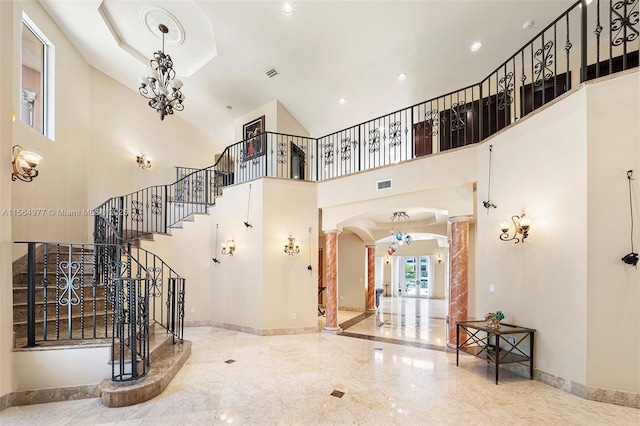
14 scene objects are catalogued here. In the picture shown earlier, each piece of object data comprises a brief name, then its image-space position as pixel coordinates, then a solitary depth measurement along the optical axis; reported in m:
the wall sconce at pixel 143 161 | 9.01
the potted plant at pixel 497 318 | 4.41
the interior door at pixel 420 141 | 8.37
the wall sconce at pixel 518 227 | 4.43
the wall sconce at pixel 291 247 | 7.27
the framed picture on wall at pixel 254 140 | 8.62
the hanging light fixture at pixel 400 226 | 9.44
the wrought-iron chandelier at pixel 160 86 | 4.71
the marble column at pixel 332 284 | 7.39
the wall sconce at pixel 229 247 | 7.60
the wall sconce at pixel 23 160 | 3.79
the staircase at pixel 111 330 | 3.52
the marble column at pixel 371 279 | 10.93
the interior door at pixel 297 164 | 8.95
